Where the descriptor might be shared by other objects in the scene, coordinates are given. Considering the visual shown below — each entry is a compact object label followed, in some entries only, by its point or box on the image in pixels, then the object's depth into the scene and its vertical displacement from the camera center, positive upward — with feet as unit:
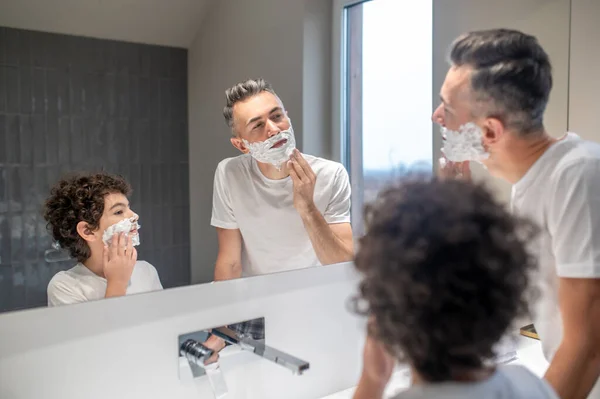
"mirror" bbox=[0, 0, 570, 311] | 3.07 +0.41
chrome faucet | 3.34 -1.06
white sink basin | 4.36 -1.49
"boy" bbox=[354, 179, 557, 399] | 2.11 -0.38
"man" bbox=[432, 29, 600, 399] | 3.49 +0.07
